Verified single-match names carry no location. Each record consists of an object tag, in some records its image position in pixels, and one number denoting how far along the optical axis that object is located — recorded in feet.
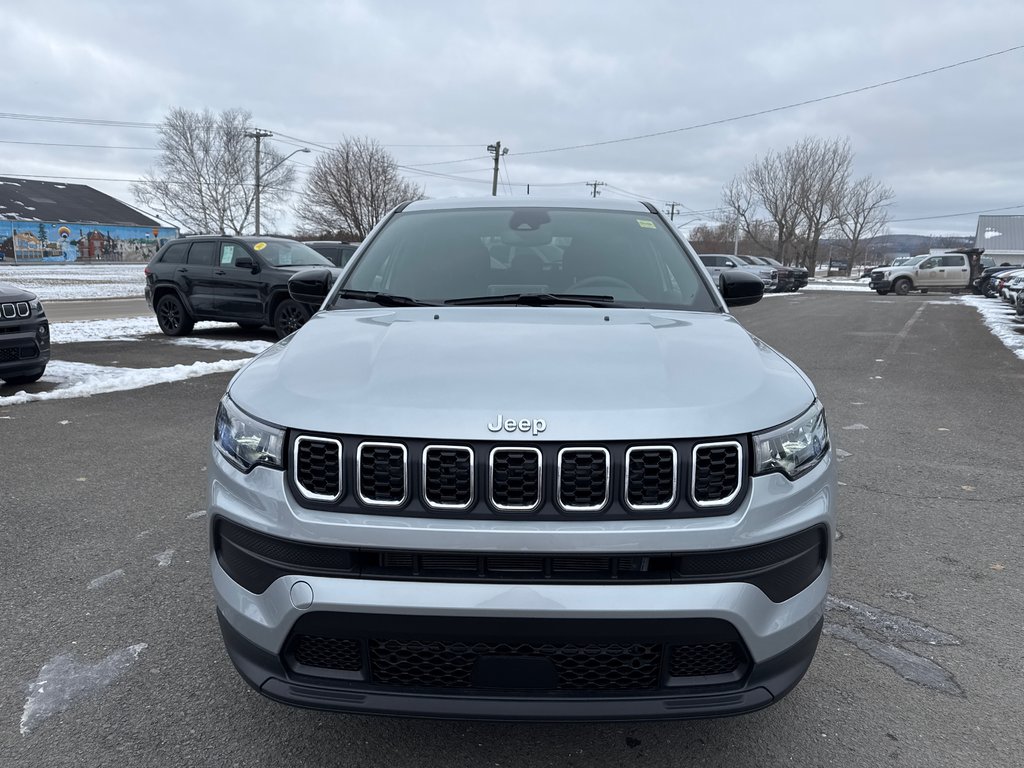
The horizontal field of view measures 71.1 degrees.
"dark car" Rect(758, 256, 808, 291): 115.03
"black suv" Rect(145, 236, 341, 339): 37.52
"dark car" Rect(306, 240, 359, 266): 56.44
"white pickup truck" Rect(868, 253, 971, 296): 113.09
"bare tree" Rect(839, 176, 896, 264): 209.90
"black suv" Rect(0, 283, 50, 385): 22.41
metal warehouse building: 233.90
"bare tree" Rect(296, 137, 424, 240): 153.28
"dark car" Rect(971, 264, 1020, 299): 101.77
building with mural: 178.60
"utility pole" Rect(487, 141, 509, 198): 155.94
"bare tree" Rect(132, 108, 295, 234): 186.09
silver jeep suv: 5.71
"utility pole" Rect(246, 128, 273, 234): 152.76
